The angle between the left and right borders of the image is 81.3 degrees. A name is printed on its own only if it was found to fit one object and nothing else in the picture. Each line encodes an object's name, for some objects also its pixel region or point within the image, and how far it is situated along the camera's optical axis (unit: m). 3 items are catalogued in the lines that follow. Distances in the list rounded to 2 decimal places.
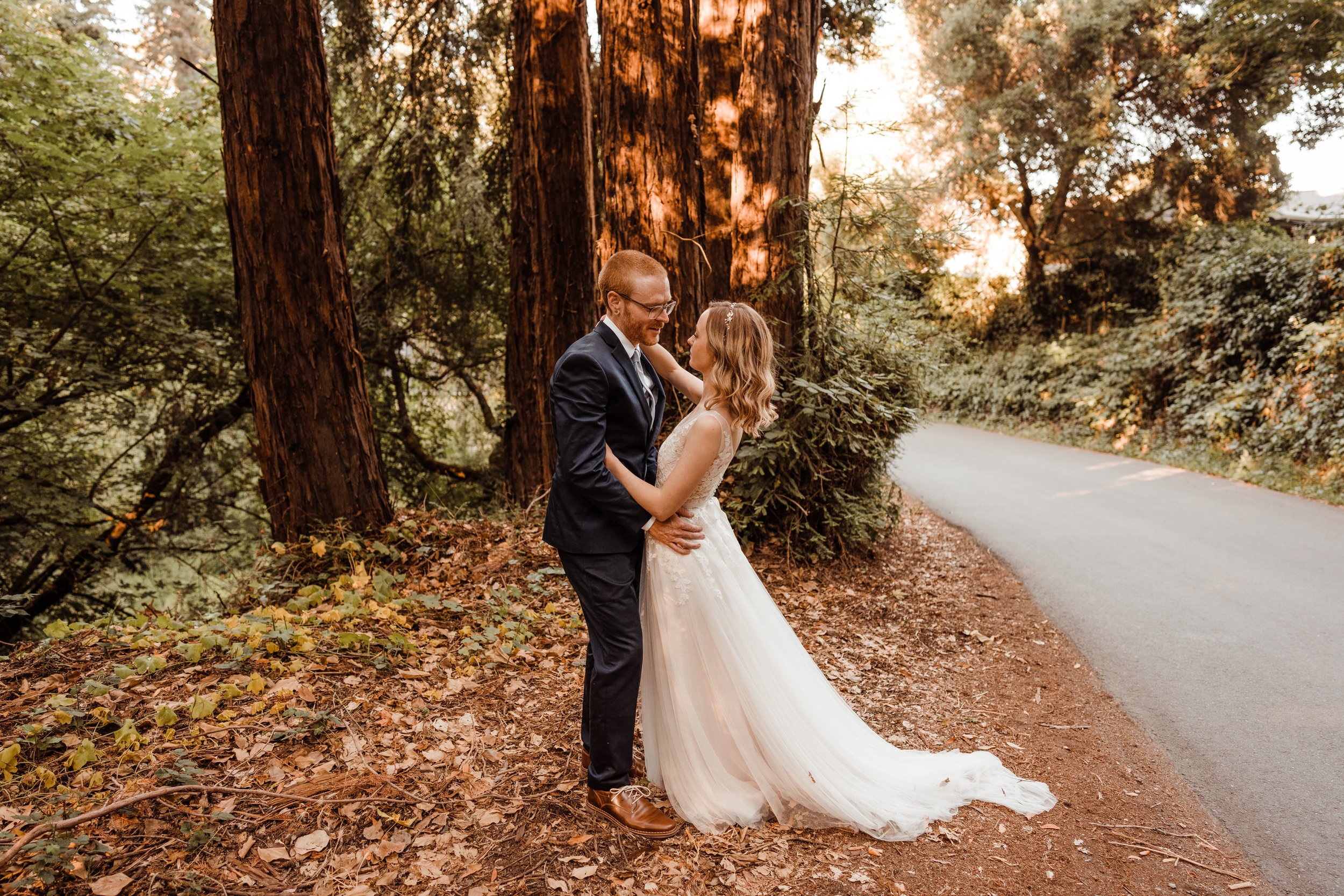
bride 3.56
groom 3.24
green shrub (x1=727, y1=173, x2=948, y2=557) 7.16
